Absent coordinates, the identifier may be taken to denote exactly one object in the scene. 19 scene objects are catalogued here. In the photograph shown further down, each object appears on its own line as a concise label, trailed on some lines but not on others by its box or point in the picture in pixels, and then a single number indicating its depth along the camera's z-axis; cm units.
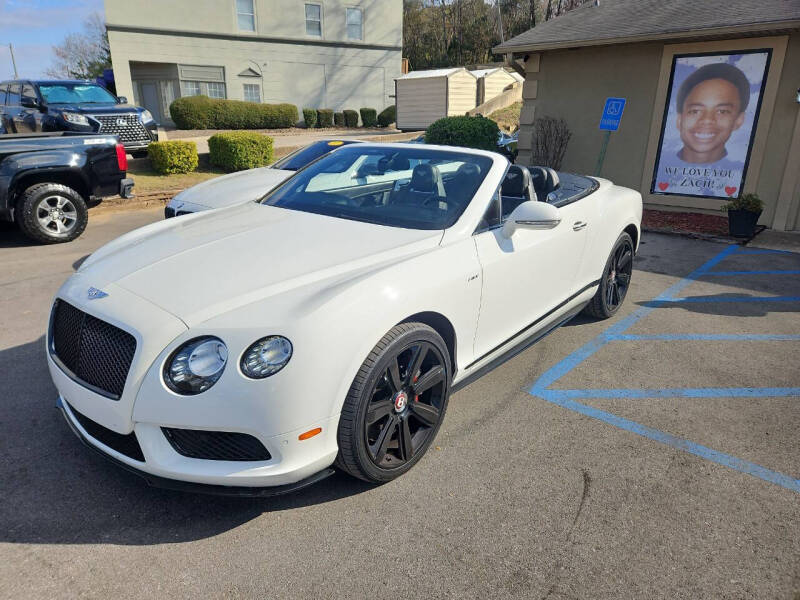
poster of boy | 941
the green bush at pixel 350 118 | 2944
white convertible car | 224
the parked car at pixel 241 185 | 658
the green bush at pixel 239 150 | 1259
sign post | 992
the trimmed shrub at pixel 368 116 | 3008
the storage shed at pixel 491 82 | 2881
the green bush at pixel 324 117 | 2850
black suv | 1153
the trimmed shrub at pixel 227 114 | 2392
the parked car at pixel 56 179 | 707
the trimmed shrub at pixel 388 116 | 3034
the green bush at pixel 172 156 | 1185
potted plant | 856
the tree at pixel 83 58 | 4510
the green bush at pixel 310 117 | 2783
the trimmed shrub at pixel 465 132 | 1405
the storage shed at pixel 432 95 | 2697
